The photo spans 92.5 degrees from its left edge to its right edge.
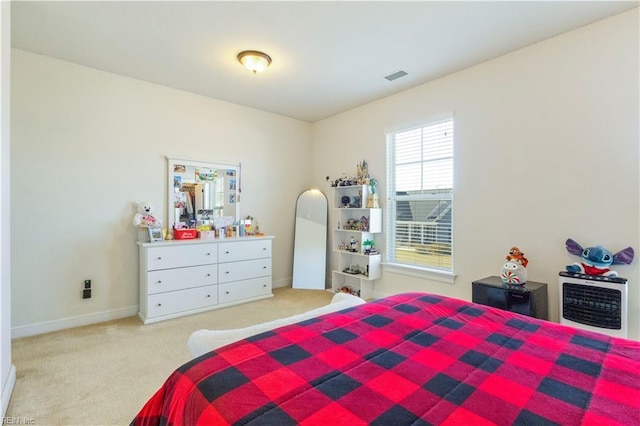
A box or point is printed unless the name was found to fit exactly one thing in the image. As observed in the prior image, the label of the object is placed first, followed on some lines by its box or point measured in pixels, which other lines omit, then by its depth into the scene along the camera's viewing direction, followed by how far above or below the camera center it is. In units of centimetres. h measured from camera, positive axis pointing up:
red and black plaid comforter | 88 -58
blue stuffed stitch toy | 231 -35
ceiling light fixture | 291 +148
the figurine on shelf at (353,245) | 433 -46
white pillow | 157 -66
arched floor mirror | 479 -47
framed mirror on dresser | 382 +26
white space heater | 220 -66
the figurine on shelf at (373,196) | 409 +23
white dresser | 333 -76
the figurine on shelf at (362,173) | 421 +56
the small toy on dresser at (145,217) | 346 -6
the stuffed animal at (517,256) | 274 -39
